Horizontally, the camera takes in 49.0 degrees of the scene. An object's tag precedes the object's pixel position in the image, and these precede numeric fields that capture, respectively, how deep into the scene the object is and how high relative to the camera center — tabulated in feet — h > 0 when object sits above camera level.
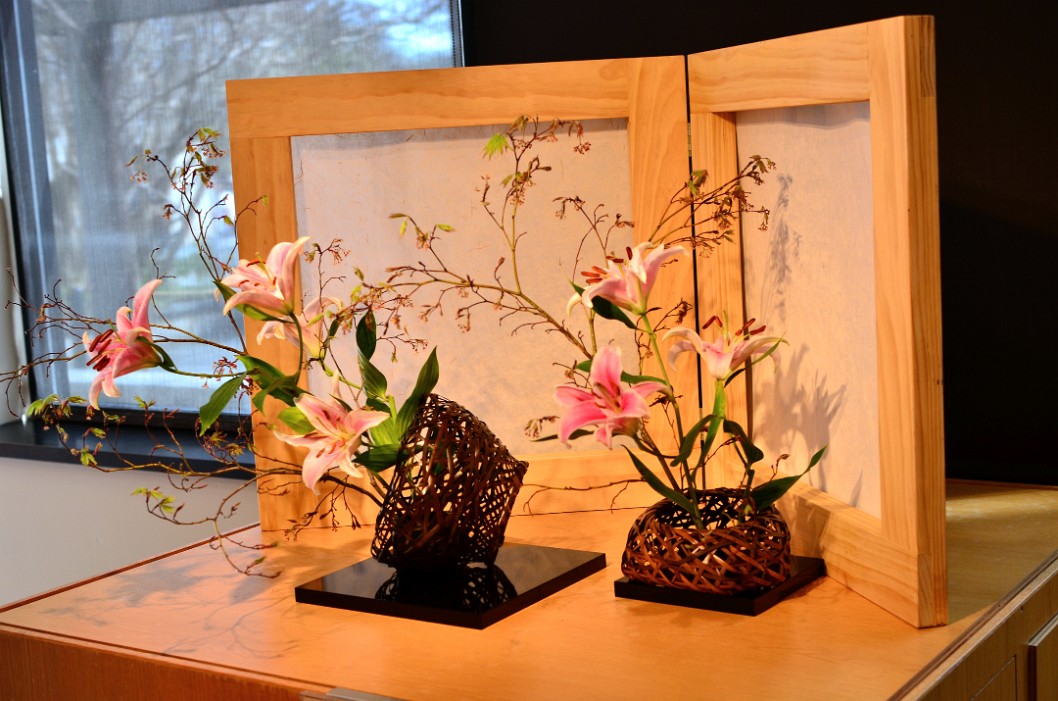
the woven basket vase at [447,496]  3.58 -0.75
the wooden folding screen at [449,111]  4.25 +0.52
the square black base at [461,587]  3.43 -1.03
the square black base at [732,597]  3.34 -1.05
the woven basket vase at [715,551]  3.36 -0.91
